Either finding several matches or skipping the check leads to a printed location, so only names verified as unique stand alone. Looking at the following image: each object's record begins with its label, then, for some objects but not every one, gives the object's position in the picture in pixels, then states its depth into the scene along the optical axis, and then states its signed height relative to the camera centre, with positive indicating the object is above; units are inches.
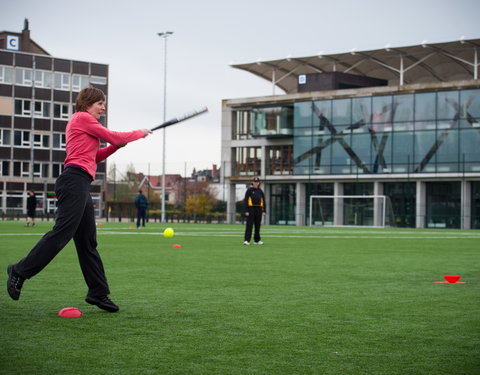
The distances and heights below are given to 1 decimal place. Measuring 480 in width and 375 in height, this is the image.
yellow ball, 1049.5 -34.9
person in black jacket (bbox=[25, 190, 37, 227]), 1600.6 +0.7
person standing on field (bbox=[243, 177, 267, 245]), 850.8 -0.3
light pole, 2491.1 +423.8
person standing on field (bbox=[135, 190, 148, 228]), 1553.8 +5.9
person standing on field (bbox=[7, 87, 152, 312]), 269.7 +1.0
